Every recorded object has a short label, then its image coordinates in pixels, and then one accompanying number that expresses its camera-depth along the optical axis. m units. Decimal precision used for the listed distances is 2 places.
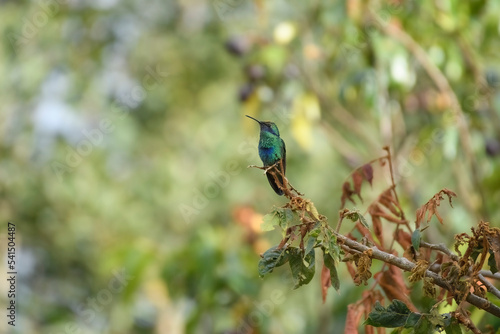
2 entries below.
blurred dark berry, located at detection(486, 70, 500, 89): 11.38
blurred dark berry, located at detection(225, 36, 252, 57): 12.64
